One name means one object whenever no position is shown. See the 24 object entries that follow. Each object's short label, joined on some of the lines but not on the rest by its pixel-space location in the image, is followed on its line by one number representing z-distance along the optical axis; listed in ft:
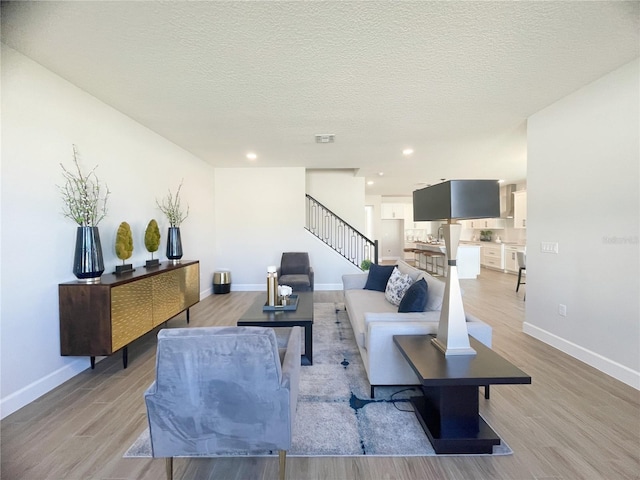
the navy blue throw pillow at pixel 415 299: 8.25
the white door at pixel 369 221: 36.29
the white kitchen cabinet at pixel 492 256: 27.73
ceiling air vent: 13.45
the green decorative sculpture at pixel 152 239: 11.56
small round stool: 19.20
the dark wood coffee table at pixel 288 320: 8.92
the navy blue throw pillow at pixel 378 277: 13.10
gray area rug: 5.66
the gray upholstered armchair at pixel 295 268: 16.87
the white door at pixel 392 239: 40.14
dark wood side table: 5.12
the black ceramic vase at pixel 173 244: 13.03
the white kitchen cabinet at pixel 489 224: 30.19
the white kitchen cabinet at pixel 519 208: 25.72
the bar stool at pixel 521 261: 19.10
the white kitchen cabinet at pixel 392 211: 39.29
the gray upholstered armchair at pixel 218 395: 4.35
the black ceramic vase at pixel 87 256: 8.04
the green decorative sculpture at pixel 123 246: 9.75
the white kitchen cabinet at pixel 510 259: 26.22
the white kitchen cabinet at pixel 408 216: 39.06
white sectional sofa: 7.09
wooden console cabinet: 7.85
